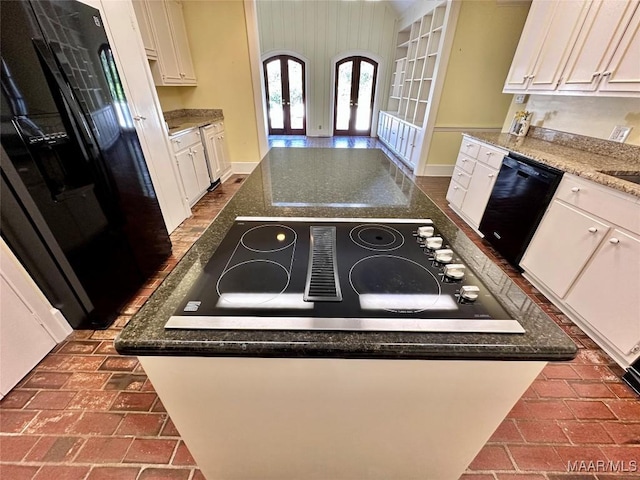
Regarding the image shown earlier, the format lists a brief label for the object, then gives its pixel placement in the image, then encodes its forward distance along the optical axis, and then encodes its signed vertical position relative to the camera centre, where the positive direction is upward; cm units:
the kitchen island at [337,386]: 56 -63
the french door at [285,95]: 712 -33
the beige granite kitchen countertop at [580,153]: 170 -48
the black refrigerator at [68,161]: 129 -41
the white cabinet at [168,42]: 307 +40
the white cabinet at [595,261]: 150 -96
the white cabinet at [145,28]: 281 +47
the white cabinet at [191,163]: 307 -91
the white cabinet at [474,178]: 268 -89
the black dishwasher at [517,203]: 206 -87
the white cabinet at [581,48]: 181 +27
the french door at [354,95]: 718 -30
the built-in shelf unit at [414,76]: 422 +13
